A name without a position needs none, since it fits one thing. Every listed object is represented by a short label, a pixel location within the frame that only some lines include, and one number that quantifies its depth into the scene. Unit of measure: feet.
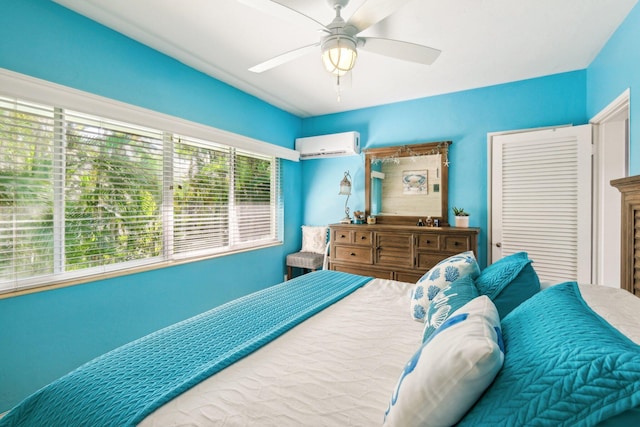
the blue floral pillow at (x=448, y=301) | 3.72
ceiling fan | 4.72
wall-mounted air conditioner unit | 12.13
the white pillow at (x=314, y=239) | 12.89
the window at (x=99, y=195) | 5.74
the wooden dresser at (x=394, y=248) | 9.41
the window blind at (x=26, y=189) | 5.58
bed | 1.75
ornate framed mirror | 10.96
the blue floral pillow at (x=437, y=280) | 4.83
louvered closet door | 8.61
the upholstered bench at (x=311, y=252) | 12.12
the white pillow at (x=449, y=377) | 1.98
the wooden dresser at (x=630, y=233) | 4.59
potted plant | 9.95
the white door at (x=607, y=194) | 8.09
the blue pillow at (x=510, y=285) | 3.96
